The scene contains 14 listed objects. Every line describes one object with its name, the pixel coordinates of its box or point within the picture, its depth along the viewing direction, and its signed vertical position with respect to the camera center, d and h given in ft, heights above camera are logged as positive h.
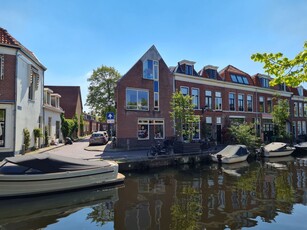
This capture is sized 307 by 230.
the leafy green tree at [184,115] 61.31 +2.82
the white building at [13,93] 47.09 +7.13
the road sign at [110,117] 57.06 +2.09
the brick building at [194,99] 68.73 +9.56
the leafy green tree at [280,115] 88.40 +3.78
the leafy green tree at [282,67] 13.24 +3.48
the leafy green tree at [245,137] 68.69 -3.63
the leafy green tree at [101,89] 137.39 +22.26
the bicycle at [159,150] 53.47 -5.90
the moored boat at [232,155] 55.21 -7.34
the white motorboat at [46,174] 28.30 -6.42
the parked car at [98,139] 78.02 -4.47
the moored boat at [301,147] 77.66 -7.57
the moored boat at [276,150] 67.26 -7.53
